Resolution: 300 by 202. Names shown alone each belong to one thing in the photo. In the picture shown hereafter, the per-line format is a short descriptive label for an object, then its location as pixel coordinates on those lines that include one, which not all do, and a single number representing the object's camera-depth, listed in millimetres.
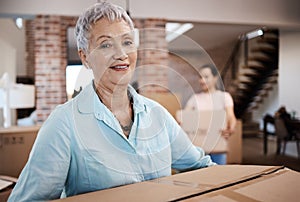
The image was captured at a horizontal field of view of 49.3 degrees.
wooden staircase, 6703
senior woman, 653
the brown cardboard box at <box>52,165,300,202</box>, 569
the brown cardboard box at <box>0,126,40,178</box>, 1756
